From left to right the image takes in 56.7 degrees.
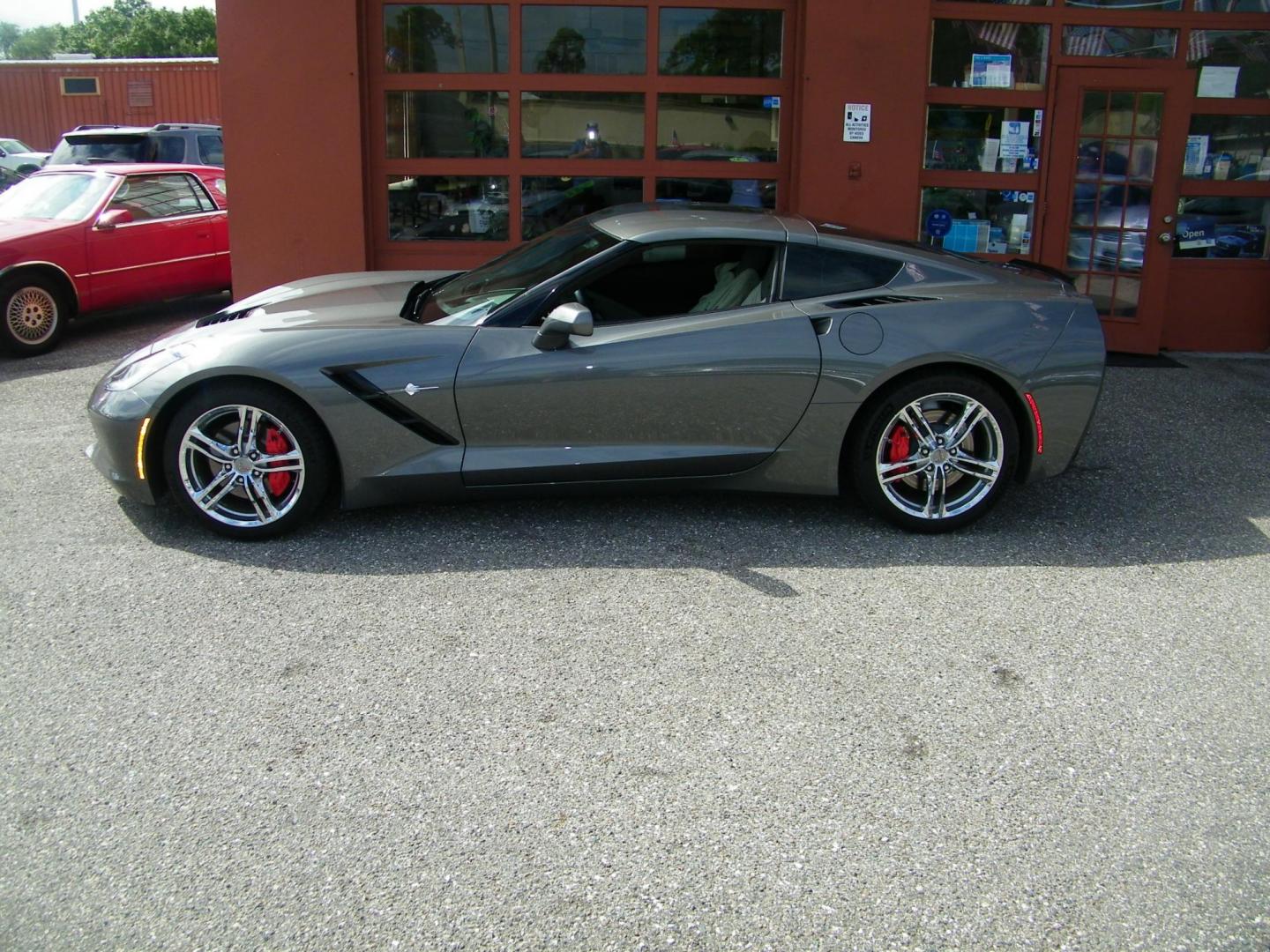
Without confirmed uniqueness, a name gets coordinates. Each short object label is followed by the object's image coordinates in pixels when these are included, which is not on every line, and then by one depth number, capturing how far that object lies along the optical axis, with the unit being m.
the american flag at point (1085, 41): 8.59
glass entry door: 8.52
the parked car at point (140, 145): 14.10
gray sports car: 4.75
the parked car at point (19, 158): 20.66
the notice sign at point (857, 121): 8.45
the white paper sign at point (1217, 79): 8.77
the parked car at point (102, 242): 9.01
